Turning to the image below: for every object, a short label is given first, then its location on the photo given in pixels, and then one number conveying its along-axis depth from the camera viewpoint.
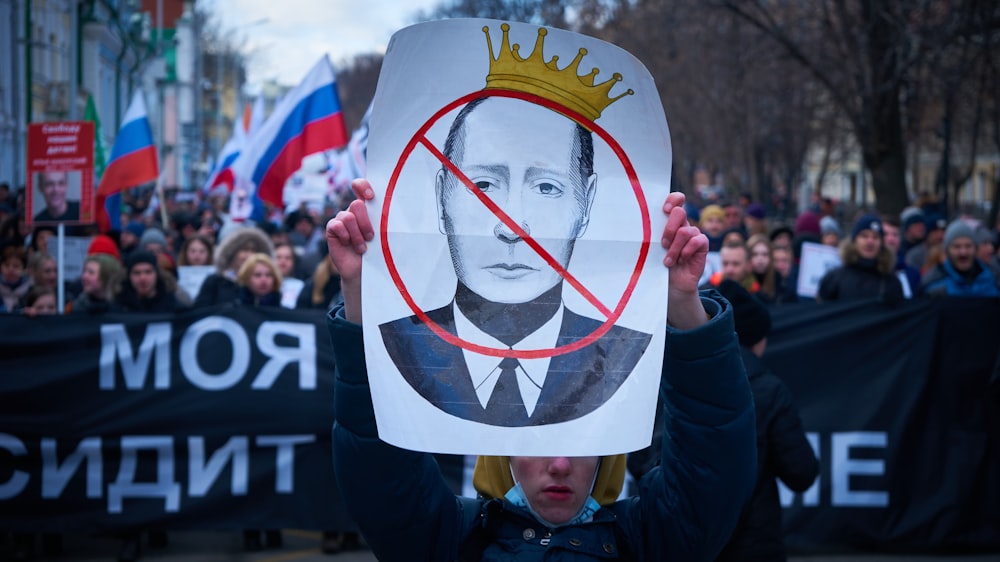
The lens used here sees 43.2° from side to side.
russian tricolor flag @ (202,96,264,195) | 19.34
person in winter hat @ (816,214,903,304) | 9.23
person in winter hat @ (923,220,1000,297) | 9.14
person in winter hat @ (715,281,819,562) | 4.19
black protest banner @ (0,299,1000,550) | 7.34
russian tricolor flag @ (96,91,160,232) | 12.49
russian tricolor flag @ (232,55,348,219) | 13.18
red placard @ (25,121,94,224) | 9.62
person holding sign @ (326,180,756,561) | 2.37
